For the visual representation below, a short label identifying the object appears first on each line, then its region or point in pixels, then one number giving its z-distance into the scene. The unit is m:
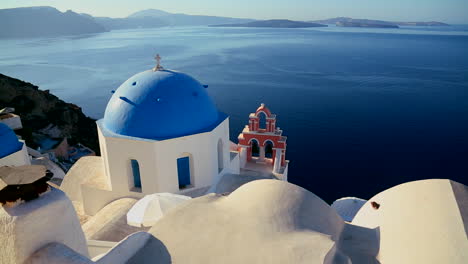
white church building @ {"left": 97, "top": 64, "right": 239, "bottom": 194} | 9.57
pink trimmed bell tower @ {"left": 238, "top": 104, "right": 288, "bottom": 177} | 14.09
